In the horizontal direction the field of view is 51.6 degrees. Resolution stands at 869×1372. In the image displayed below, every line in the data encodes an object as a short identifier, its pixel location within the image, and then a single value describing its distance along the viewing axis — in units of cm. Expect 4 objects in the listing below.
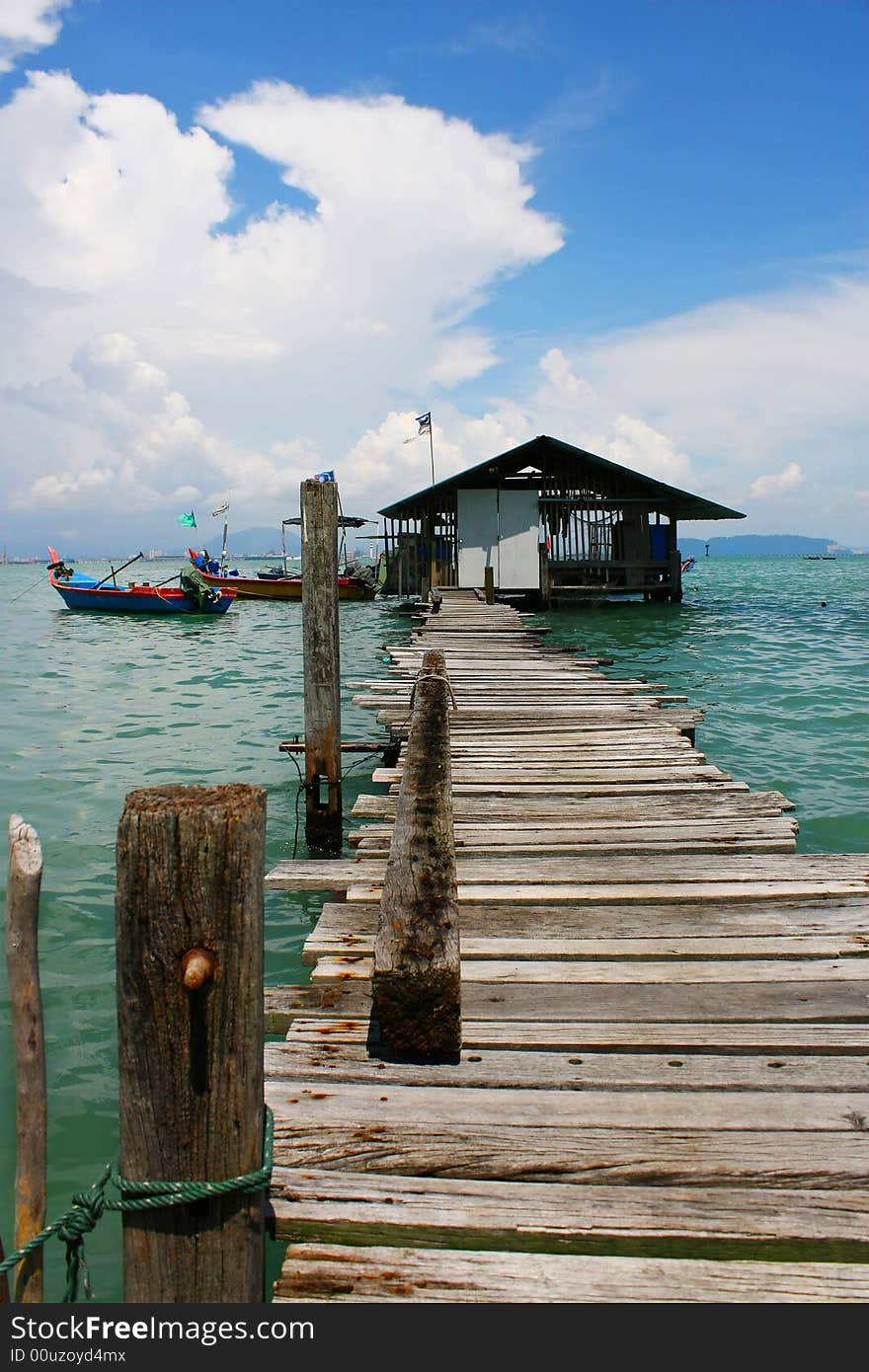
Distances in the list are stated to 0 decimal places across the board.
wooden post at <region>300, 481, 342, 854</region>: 779
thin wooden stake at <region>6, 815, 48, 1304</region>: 202
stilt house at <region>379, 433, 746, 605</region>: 2936
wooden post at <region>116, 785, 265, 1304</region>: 161
